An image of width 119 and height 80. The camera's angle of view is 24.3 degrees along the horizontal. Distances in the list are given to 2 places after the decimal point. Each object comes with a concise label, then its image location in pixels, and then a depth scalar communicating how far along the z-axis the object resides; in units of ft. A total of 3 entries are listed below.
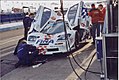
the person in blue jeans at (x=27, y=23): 35.36
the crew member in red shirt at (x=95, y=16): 33.81
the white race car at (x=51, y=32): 28.60
